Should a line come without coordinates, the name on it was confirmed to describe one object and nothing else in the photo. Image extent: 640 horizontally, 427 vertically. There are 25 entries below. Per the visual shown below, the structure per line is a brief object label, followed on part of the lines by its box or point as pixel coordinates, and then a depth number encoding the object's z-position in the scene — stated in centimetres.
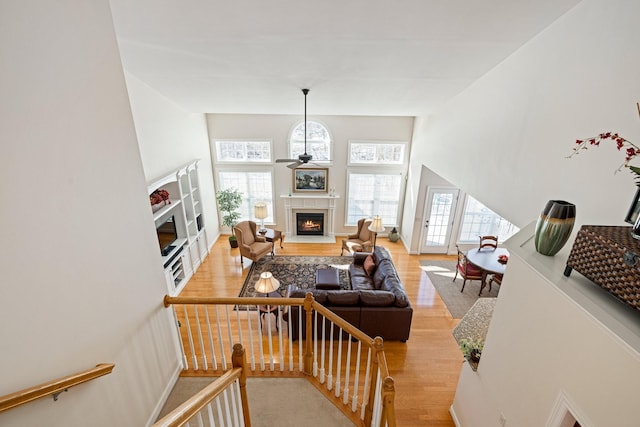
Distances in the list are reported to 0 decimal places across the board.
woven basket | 136
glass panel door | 719
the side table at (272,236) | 732
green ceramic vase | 179
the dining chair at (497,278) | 553
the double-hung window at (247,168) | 791
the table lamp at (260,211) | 734
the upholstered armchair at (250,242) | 672
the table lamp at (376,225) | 675
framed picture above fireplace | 805
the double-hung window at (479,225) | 727
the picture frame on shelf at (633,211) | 164
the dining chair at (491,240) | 633
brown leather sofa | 443
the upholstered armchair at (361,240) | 725
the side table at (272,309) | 478
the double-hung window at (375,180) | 793
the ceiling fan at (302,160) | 527
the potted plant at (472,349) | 297
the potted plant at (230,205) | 757
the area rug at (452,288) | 550
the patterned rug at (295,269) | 618
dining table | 541
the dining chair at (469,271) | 575
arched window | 774
